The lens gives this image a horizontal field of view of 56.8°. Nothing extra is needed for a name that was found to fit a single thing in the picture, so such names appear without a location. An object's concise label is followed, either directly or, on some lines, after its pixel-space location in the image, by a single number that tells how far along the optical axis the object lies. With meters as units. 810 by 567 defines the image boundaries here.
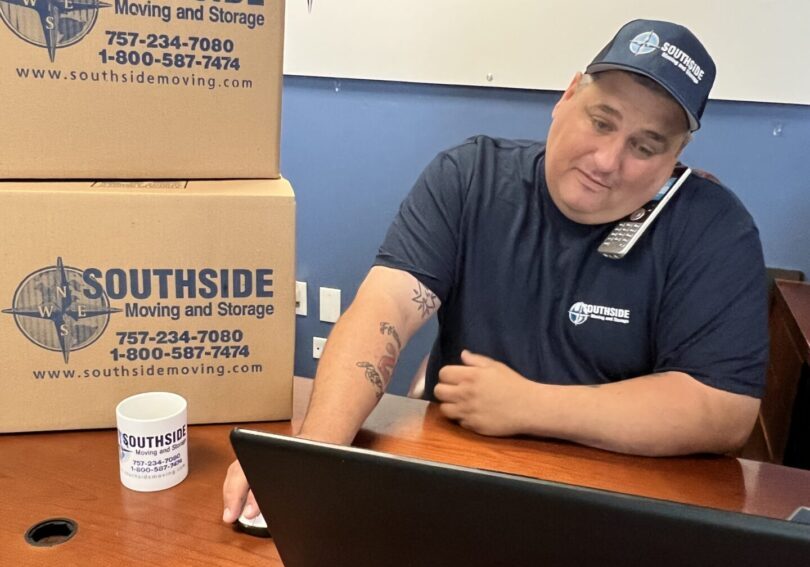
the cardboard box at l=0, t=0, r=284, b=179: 1.01
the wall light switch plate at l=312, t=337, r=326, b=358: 2.53
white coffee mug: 0.93
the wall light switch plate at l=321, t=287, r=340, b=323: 2.45
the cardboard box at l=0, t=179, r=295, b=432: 1.03
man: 1.13
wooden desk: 0.84
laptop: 0.46
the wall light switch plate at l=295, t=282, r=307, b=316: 2.48
